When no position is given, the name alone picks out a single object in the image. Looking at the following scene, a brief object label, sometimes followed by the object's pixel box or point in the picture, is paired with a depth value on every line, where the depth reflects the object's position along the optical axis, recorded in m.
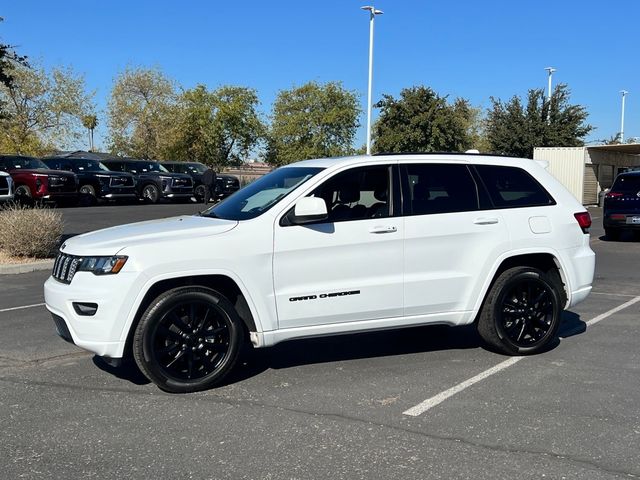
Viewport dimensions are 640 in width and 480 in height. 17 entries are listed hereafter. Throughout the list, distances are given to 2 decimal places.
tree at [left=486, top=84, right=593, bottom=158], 40.91
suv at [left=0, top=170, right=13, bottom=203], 17.73
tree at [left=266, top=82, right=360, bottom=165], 61.53
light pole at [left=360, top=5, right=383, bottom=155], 28.84
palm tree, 45.97
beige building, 31.80
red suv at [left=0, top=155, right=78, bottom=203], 22.80
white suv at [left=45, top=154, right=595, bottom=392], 4.85
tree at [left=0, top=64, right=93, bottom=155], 39.62
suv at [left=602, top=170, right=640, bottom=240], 15.91
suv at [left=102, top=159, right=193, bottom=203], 28.30
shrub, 11.44
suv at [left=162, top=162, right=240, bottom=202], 29.61
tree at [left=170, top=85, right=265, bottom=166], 51.00
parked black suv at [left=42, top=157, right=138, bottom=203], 26.16
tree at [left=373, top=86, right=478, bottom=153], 39.44
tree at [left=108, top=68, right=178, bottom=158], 49.56
